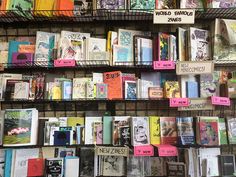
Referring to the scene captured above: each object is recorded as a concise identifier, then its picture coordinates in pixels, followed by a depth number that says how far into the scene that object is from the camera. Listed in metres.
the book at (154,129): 1.63
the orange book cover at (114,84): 1.62
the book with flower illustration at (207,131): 1.55
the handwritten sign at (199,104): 1.57
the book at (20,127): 1.55
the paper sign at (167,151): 1.47
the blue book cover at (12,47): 1.69
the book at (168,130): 1.61
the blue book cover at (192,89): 1.65
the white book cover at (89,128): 1.62
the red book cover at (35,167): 1.55
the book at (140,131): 1.58
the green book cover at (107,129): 1.61
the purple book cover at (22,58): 1.66
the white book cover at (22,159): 1.58
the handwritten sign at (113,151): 1.50
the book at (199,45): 1.64
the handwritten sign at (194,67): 1.54
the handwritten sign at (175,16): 1.53
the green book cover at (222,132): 1.62
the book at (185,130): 1.58
